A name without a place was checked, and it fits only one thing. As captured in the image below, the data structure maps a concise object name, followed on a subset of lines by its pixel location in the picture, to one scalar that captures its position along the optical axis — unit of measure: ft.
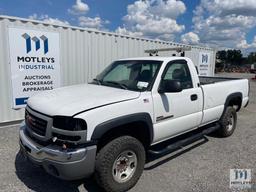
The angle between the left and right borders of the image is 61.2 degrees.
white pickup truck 8.46
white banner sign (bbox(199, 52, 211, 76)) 44.17
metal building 19.43
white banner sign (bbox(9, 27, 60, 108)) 19.76
